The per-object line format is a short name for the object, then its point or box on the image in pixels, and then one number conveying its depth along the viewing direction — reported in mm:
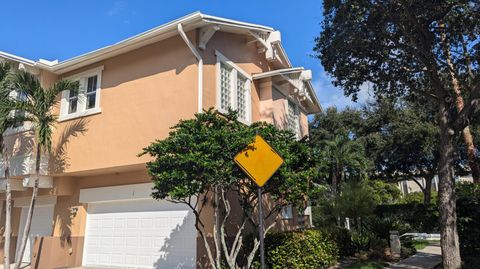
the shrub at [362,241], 14702
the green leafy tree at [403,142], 28125
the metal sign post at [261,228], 5164
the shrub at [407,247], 13739
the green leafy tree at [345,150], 29156
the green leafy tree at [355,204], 16562
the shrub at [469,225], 11116
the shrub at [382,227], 15375
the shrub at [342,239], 13395
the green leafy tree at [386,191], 40644
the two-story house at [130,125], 11172
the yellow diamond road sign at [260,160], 5559
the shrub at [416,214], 23797
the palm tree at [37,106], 11773
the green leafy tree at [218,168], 8391
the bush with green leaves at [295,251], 10461
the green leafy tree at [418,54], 9859
